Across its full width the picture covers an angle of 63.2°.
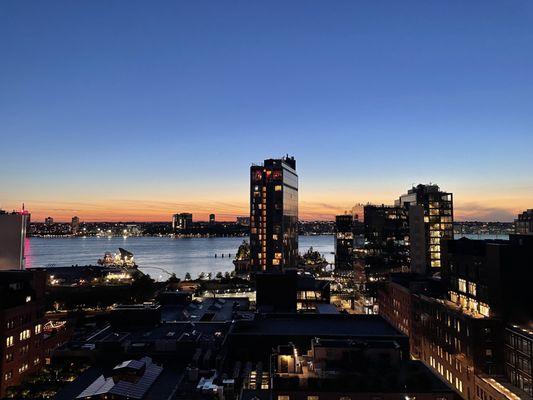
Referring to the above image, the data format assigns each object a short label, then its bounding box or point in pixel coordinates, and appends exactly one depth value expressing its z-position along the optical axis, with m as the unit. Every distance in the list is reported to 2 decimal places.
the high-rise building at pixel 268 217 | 144.50
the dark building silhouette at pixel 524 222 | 153.41
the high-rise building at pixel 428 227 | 110.50
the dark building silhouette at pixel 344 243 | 169.50
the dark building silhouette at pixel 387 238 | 112.38
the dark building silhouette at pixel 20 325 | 44.25
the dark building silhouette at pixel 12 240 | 88.12
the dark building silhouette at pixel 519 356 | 39.78
